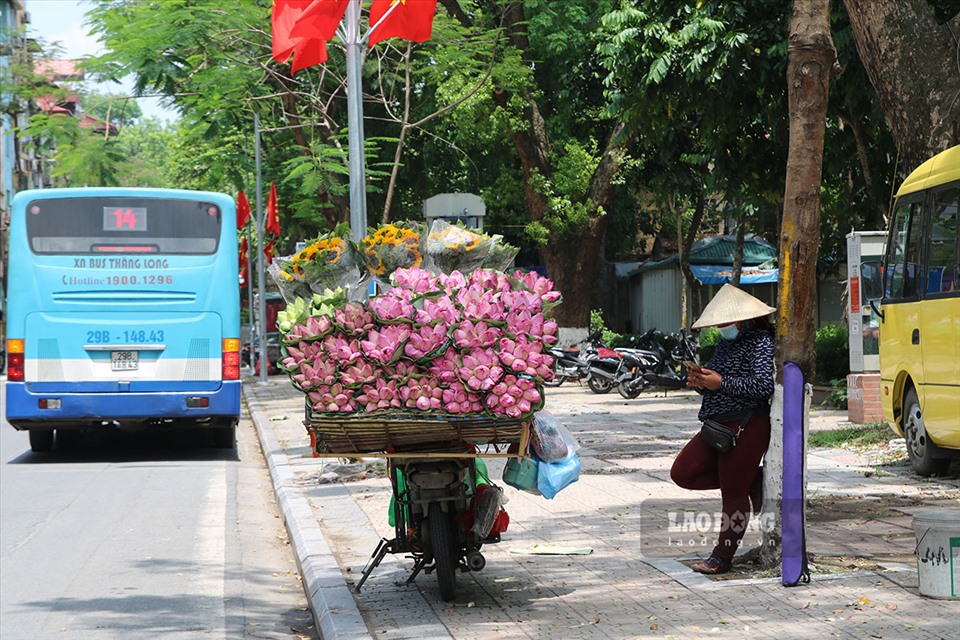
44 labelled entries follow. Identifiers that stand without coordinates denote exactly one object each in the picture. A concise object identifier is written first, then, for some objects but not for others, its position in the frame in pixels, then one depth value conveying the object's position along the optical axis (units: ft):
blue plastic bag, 44.45
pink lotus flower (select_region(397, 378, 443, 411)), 41.39
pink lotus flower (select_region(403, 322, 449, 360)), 41.68
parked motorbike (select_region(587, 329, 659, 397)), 151.12
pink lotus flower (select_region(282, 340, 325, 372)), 42.06
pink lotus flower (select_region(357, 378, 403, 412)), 41.47
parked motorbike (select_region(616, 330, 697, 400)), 149.48
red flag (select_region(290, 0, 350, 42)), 74.23
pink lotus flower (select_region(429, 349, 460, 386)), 41.39
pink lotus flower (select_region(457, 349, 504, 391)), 41.01
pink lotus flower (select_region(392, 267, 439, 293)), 43.19
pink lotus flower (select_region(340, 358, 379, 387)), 41.45
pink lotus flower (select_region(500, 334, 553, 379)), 41.34
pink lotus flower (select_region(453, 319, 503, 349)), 41.60
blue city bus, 98.22
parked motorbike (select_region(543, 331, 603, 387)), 174.95
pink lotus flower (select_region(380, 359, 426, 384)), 41.68
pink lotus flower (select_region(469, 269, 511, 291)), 42.86
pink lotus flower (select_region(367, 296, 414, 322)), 42.06
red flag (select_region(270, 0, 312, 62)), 74.49
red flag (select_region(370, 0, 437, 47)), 79.87
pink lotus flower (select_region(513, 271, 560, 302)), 43.55
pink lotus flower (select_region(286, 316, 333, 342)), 42.39
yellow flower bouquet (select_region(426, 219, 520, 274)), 47.01
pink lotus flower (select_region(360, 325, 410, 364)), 41.57
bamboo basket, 41.73
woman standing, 44.88
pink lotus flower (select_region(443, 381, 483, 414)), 41.29
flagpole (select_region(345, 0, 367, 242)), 87.86
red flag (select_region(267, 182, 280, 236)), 206.75
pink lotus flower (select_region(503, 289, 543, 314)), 42.55
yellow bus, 68.85
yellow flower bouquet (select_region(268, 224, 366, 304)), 46.47
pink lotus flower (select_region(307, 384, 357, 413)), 41.52
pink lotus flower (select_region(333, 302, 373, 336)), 42.27
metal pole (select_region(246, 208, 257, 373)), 271.28
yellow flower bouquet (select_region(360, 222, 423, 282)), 47.34
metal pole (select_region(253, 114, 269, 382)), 210.34
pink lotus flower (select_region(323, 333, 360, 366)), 41.63
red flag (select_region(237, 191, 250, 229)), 241.14
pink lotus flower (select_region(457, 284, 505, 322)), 41.93
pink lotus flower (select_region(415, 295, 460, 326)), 41.83
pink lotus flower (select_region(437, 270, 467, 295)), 42.86
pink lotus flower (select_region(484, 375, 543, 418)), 41.22
